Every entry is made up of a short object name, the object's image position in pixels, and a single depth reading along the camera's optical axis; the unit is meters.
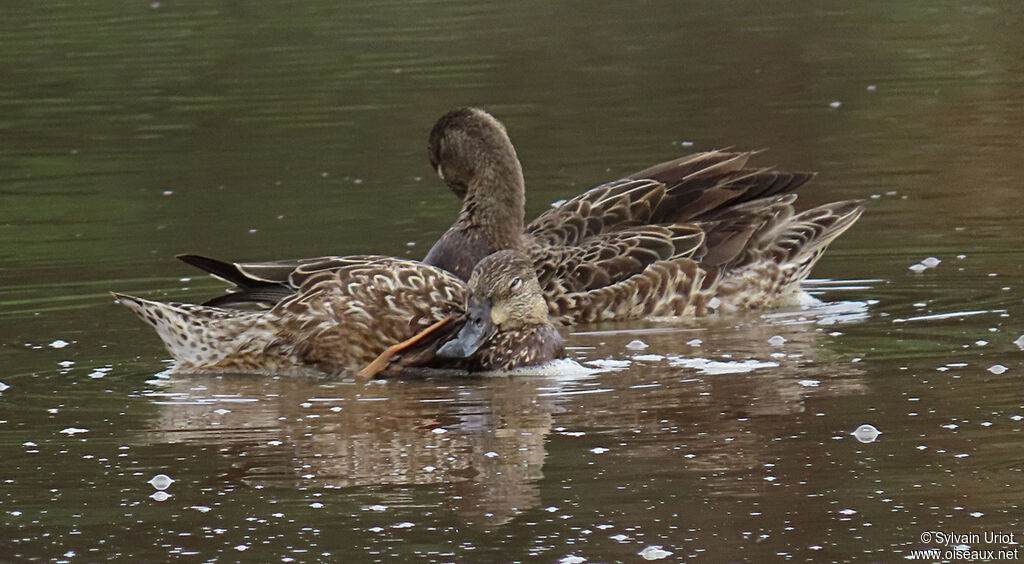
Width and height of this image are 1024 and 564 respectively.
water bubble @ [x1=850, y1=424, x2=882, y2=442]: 15.78
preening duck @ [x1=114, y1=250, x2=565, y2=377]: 19.73
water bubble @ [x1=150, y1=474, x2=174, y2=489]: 15.31
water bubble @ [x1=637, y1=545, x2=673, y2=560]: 12.90
